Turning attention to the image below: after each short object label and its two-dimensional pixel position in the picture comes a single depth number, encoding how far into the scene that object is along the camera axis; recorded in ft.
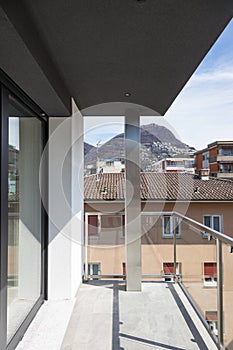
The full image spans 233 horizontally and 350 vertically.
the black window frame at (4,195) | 7.52
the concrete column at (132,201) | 14.02
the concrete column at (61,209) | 12.40
